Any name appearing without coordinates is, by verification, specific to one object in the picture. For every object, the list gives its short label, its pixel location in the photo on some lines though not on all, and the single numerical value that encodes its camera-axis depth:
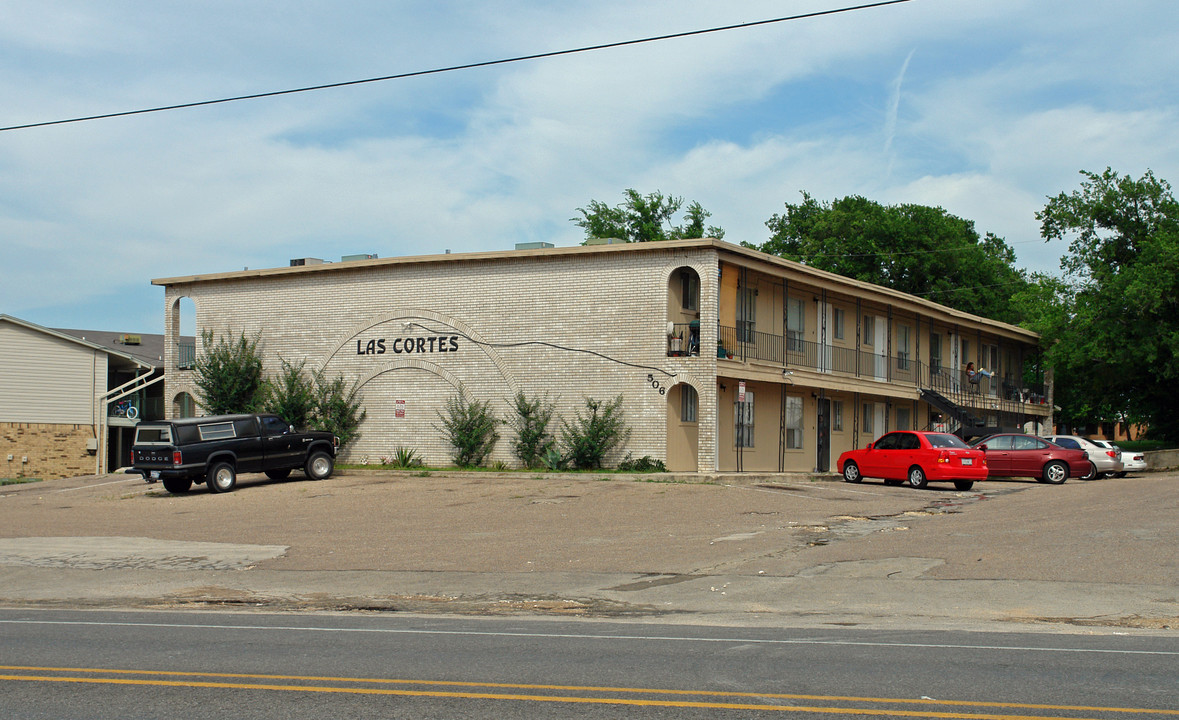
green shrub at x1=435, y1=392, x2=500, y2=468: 31.73
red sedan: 26.72
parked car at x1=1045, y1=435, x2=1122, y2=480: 33.66
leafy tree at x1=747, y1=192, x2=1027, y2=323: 63.00
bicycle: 41.94
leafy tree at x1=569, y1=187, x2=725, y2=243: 60.97
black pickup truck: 26.44
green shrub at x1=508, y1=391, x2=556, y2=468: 30.86
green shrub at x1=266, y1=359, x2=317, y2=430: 34.38
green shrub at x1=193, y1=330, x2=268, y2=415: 35.69
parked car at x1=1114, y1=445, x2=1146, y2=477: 36.16
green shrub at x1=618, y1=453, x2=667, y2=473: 29.09
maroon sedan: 30.61
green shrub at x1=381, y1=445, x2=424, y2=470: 32.53
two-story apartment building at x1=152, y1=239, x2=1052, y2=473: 29.83
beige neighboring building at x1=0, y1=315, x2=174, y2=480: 39.78
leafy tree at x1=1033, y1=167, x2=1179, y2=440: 42.91
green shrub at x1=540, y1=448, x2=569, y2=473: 30.19
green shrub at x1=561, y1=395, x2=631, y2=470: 29.66
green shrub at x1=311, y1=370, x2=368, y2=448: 34.25
